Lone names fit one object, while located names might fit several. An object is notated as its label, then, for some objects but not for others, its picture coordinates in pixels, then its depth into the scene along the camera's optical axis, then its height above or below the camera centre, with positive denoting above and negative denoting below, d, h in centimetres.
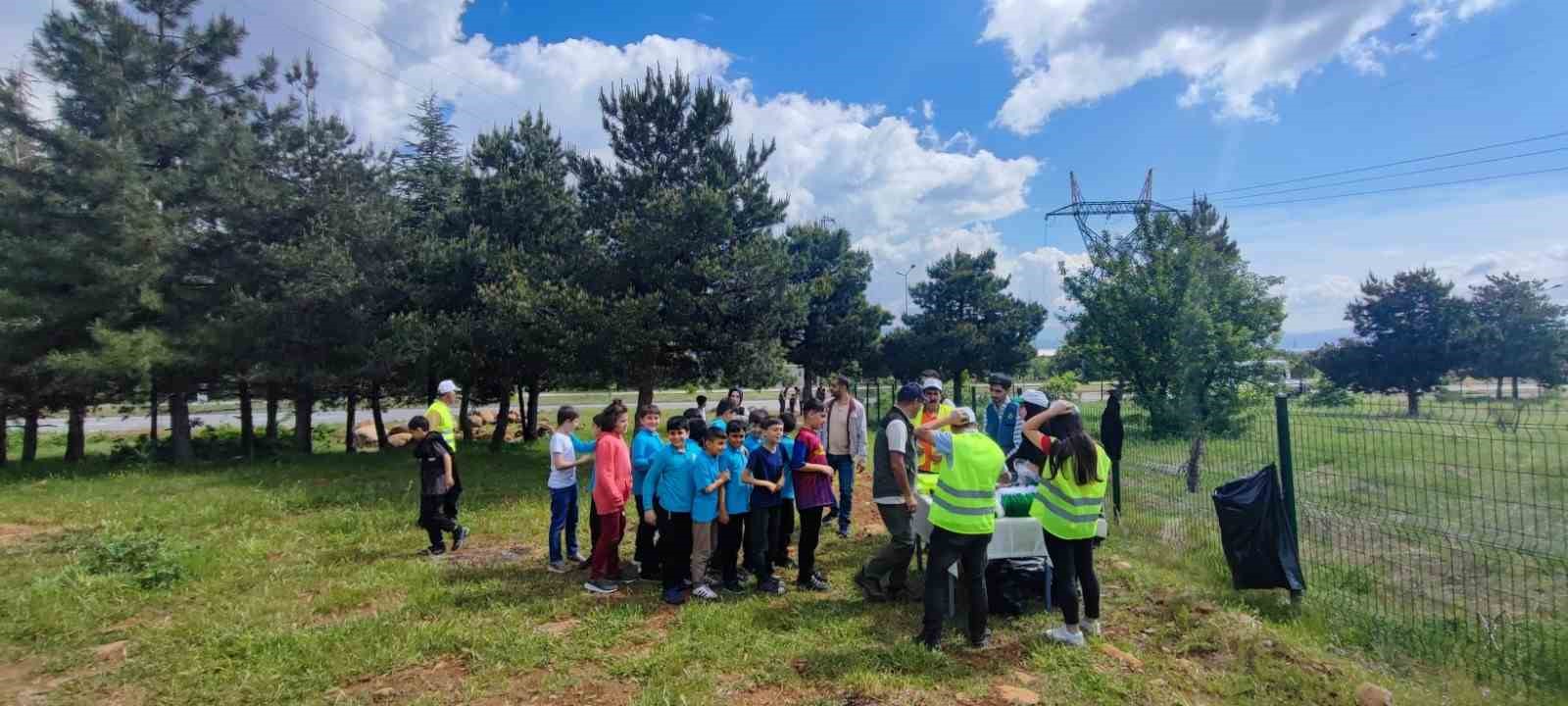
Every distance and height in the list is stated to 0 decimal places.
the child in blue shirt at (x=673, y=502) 580 -107
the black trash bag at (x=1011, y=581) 561 -172
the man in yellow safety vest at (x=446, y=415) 741 -39
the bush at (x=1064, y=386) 1997 -54
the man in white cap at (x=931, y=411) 619 -40
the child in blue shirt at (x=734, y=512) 595 -119
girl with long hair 473 -96
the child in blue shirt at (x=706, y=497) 575 -102
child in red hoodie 616 -102
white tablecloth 536 -131
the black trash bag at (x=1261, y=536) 550 -136
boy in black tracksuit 728 -97
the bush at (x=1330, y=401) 775 -43
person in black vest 545 -100
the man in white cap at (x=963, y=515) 462 -96
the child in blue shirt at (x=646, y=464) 636 -80
